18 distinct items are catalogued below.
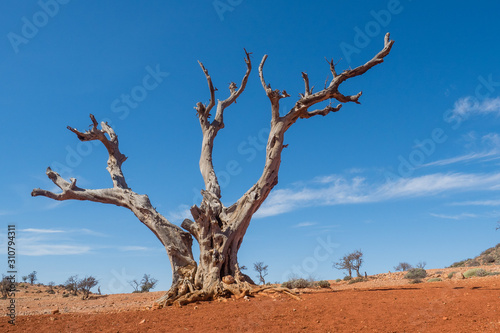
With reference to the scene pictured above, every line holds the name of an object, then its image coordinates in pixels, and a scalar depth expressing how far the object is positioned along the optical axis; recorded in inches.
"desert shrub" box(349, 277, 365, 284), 887.7
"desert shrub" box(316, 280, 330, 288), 654.5
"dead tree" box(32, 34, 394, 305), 410.6
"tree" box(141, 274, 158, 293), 1075.7
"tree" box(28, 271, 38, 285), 1627.2
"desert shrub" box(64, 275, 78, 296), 1109.1
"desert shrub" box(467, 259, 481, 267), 1065.5
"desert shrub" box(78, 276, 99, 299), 1019.1
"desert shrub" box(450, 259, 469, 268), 1163.6
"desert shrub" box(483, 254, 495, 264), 1058.7
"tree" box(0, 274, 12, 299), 1007.4
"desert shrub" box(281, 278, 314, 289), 648.4
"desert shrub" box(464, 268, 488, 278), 682.9
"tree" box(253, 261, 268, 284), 1077.5
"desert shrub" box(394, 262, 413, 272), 1432.6
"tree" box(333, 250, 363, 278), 1131.3
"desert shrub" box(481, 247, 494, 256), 1222.9
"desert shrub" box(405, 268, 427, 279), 814.5
